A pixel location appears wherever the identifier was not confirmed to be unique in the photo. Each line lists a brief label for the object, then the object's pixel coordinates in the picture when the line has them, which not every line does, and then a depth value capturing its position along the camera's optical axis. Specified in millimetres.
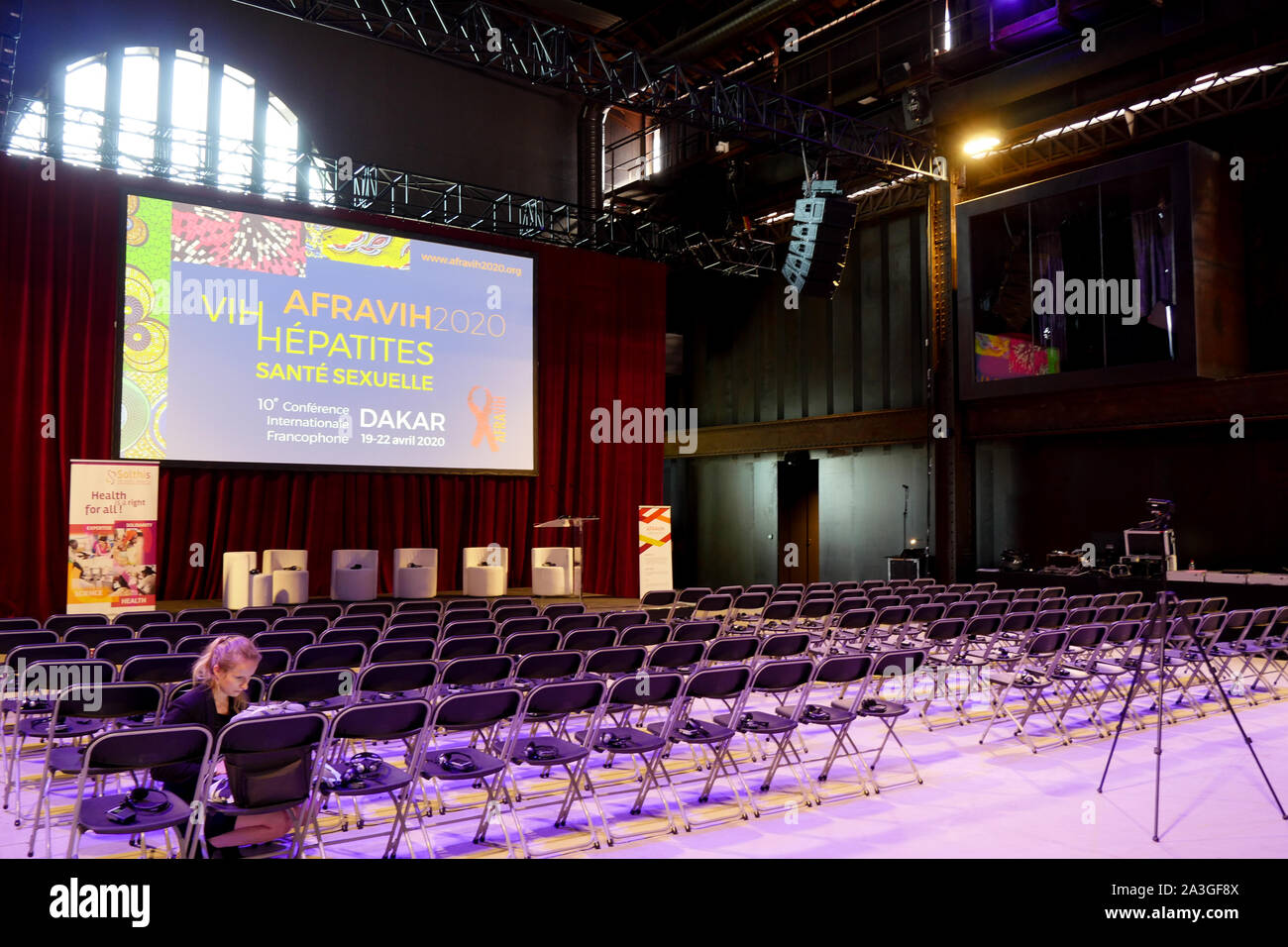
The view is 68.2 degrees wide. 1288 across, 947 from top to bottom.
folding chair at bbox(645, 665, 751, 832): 4445
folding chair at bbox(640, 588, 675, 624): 9539
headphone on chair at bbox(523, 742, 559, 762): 4093
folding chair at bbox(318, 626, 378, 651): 6309
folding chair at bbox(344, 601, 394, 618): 8603
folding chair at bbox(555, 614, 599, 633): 7172
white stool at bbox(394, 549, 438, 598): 12211
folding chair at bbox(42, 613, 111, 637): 6754
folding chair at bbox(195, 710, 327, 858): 3299
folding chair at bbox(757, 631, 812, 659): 5625
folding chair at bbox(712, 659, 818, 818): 4621
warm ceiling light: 13367
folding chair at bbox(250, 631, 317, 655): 5895
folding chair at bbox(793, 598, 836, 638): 8500
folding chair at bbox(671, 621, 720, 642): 6875
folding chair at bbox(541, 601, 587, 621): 8344
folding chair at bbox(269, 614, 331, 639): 6762
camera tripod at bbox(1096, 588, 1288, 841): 4207
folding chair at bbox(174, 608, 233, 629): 7781
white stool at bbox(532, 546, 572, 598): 13031
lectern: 12228
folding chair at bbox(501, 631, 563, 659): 6016
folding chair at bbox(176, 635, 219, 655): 5527
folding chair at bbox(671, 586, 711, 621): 9938
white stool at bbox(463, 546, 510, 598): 12555
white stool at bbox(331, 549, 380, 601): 11820
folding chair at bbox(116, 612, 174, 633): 7164
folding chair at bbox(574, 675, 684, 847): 4234
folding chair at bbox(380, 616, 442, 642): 6578
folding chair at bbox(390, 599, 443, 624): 8550
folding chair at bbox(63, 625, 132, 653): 5973
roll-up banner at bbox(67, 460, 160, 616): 9258
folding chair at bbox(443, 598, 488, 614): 8464
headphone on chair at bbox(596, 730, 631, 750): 4226
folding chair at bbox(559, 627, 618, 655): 6176
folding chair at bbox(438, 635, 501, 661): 5637
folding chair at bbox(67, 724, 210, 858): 3125
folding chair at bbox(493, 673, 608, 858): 4074
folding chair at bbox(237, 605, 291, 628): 7638
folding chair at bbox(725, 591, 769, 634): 9016
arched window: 11688
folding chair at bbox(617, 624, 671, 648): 6535
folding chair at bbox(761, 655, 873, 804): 4734
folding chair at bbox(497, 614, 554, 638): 6805
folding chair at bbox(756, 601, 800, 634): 8453
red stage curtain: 10492
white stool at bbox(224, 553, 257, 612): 10750
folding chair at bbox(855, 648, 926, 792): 5051
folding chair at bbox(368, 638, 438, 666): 5422
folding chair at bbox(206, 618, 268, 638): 6596
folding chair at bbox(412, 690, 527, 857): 3801
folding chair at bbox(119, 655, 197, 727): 4688
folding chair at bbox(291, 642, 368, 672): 5254
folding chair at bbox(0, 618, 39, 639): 6438
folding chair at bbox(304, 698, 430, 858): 3533
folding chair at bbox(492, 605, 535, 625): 8094
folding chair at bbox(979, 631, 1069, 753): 6047
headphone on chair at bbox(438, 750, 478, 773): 3814
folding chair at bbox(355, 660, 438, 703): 4668
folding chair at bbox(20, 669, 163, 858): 3928
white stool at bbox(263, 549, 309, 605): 11172
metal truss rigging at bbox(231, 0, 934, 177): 9625
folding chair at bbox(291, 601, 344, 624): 8270
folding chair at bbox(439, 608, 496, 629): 8031
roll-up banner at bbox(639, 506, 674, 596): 12867
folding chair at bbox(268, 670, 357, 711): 4370
